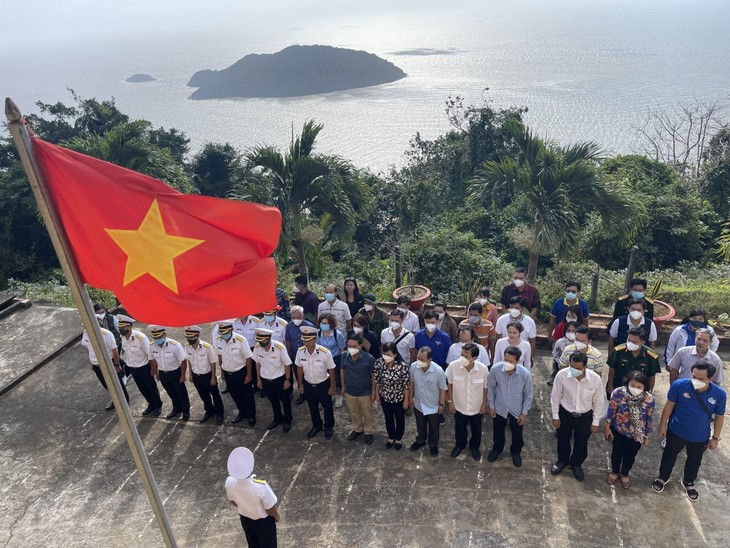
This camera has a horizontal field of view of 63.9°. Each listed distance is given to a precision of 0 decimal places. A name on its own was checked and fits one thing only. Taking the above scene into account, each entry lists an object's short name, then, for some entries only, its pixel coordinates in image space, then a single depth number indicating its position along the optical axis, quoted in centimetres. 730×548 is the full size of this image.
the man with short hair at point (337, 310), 791
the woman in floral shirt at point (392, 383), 621
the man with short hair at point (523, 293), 793
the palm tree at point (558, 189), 923
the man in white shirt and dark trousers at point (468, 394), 599
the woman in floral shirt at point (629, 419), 535
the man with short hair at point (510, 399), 585
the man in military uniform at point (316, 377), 667
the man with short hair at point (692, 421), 525
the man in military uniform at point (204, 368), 701
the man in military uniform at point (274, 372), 680
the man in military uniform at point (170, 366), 717
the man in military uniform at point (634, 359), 596
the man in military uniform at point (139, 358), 729
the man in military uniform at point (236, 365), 699
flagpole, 328
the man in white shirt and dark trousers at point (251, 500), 452
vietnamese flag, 371
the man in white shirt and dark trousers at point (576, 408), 556
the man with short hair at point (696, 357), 591
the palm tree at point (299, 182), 994
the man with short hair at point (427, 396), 609
